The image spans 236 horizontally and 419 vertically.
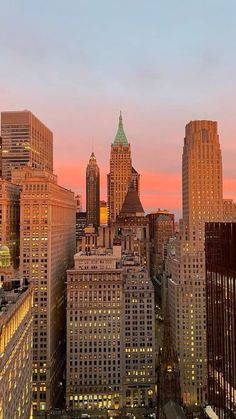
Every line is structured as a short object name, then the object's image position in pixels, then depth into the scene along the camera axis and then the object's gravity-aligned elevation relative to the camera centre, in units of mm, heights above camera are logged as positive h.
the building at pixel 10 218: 165625 +4509
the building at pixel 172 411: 117188 -49867
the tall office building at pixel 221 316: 94775 -20249
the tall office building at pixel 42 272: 152988 -15504
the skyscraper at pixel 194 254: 162500 -10010
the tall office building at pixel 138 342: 156250 -41240
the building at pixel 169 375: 136000 -46603
